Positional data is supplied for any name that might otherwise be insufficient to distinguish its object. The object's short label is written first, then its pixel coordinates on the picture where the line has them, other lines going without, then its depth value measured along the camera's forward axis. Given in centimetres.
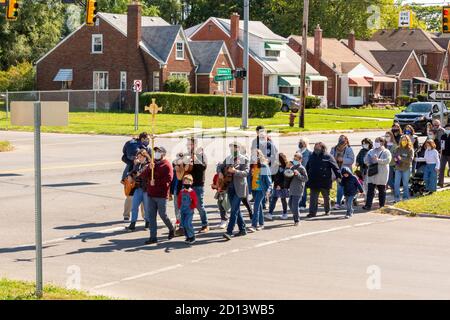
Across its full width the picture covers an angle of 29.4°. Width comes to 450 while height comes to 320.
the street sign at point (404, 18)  8562
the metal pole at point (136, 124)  4198
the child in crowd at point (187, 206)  1519
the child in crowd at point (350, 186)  1880
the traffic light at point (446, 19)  3017
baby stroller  2197
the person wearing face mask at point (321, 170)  1827
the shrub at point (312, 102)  7331
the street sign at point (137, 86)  4242
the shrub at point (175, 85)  6500
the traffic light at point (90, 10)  3308
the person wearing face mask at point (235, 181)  1581
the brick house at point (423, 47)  9856
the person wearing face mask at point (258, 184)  1677
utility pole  4619
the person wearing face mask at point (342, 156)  1973
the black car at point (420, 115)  4385
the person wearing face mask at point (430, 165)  2142
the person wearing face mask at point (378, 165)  1953
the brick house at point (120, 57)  6606
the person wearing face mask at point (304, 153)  1946
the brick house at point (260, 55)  7494
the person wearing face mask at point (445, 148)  2342
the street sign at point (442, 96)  2497
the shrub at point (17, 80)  7100
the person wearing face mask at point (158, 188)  1515
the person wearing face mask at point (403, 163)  2052
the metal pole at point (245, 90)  4431
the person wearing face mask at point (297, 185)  1747
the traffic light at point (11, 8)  3145
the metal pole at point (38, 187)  1050
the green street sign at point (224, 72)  4140
